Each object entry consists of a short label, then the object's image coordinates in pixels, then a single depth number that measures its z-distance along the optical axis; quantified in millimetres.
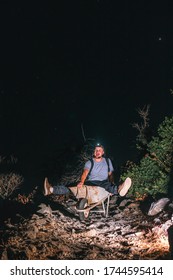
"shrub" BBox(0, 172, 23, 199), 17673
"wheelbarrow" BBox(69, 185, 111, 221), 8252
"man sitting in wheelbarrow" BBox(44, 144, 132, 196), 8289
